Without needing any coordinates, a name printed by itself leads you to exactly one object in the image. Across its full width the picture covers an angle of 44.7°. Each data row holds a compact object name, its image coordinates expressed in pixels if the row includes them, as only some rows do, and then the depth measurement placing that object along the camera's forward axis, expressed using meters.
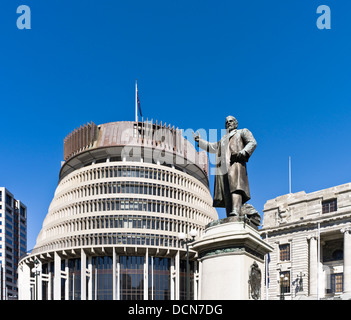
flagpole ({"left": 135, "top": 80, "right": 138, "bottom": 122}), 100.75
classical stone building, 61.75
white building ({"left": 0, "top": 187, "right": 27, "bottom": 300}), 157.25
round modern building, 91.12
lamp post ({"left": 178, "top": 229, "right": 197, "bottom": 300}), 21.69
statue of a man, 10.30
